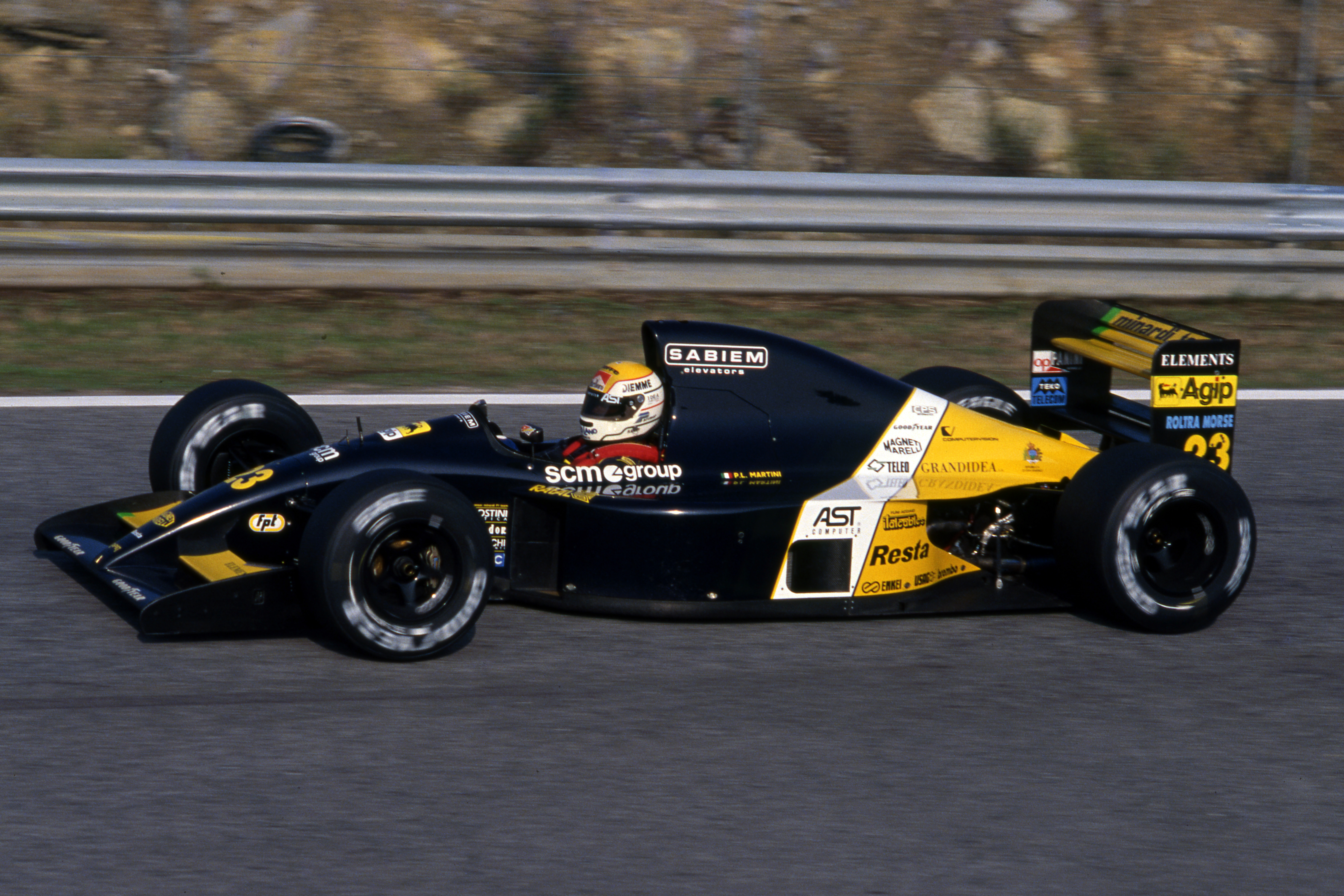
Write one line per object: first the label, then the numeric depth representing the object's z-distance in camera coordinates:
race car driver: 11.36
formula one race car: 10.12
